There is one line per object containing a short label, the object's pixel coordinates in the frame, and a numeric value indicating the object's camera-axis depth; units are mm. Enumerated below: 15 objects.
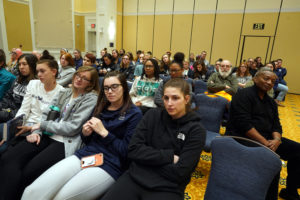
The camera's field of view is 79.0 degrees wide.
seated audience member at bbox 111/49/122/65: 7191
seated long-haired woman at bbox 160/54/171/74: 5948
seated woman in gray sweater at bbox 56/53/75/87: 3738
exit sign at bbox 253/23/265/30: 8703
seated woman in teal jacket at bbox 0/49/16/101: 2760
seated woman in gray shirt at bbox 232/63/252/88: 4723
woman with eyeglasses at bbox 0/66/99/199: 1497
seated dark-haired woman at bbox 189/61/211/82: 5363
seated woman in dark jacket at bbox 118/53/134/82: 5566
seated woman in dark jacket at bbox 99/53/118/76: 5844
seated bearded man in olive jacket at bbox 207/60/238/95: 3750
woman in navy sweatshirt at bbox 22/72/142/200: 1344
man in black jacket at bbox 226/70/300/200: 2031
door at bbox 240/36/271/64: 8797
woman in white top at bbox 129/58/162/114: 3090
